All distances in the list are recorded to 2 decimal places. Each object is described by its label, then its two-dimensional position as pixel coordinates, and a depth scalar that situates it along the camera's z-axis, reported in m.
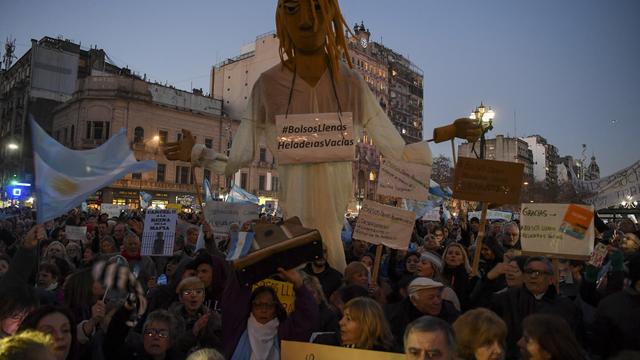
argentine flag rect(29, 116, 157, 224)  5.79
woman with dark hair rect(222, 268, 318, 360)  3.66
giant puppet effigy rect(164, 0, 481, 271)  4.99
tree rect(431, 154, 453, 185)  84.12
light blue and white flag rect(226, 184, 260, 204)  18.61
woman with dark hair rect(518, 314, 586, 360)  3.03
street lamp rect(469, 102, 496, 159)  12.84
